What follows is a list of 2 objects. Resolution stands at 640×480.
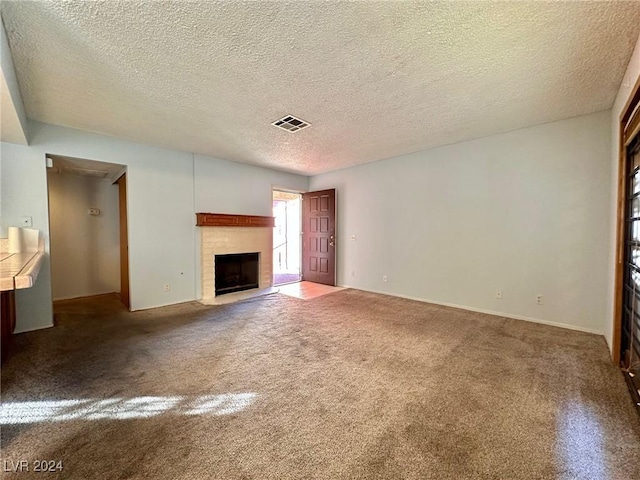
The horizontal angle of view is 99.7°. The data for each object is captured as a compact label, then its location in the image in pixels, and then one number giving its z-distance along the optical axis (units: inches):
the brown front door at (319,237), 232.8
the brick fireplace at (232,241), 186.2
